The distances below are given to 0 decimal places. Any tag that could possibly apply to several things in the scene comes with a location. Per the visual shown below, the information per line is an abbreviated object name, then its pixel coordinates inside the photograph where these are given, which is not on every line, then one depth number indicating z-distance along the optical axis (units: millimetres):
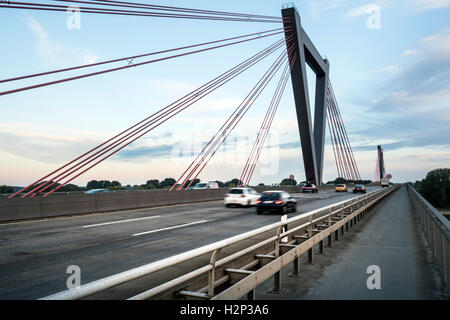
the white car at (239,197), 23259
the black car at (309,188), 48469
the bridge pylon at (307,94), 37812
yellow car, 56684
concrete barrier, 14945
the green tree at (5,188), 47244
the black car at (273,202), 18844
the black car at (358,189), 52281
